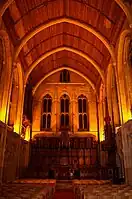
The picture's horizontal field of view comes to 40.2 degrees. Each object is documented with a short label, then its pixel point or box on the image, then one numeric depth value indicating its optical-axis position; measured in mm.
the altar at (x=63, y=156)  16438
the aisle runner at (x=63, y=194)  8594
